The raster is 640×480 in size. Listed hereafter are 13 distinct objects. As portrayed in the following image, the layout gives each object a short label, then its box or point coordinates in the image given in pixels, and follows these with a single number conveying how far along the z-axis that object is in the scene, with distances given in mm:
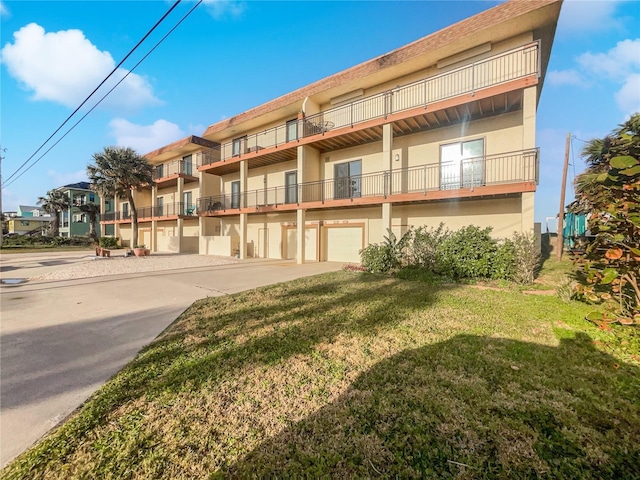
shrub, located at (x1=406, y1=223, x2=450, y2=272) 9811
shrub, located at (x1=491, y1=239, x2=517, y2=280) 8656
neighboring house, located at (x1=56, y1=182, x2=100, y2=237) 44156
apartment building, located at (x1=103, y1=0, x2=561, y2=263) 9789
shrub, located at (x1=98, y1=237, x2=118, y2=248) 27600
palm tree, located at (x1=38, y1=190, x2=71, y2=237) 40219
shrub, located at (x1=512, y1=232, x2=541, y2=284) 8195
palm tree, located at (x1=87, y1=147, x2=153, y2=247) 21438
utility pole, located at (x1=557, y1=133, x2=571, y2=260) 14852
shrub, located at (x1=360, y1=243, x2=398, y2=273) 10578
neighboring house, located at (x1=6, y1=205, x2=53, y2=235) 51875
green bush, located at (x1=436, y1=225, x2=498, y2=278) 8922
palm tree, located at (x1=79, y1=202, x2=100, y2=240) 34544
